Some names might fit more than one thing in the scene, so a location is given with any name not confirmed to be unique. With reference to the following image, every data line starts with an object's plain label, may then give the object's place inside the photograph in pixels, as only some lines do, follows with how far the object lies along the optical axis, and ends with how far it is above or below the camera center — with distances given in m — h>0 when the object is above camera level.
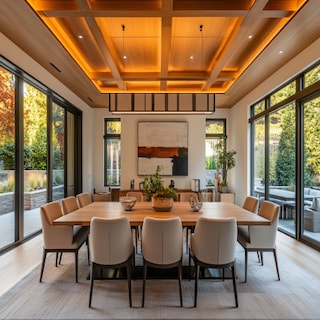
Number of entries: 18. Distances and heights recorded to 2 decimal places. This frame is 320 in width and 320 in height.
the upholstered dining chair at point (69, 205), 3.59 -0.70
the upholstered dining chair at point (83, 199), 4.20 -0.72
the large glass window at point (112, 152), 8.34 +0.24
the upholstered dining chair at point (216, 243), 2.41 -0.84
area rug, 2.32 -1.48
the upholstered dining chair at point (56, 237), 2.93 -0.94
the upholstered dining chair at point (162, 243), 2.43 -0.85
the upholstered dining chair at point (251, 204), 3.71 -0.70
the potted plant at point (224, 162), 7.46 -0.09
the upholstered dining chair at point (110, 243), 2.43 -0.85
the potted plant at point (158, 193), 3.40 -0.48
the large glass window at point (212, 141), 8.30 +0.62
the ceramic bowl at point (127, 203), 3.44 -0.62
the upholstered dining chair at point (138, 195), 4.73 -0.70
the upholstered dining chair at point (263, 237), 2.99 -0.96
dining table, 2.79 -0.72
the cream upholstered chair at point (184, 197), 4.60 -0.72
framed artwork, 7.41 +0.36
